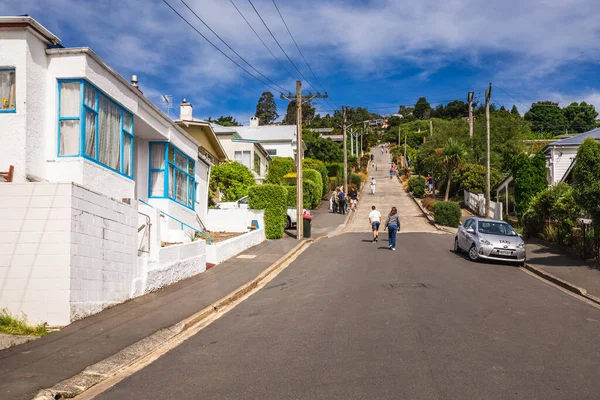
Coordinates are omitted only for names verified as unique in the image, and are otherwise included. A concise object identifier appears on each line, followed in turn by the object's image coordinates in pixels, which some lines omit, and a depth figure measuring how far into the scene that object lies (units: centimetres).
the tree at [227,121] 10062
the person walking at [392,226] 2120
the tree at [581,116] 10938
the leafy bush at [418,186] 5324
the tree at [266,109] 13325
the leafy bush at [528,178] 3089
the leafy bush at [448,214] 3381
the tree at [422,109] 16650
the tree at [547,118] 10850
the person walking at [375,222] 2408
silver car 1798
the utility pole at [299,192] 2645
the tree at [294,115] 12588
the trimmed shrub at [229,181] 3162
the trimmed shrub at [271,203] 2502
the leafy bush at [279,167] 4823
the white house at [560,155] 3597
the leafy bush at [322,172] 4983
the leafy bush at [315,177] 4331
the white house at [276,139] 6147
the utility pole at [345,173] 4778
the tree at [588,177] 1502
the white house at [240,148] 4331
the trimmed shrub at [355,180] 6292
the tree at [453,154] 4350
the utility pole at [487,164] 3236
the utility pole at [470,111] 4262
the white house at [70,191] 922
